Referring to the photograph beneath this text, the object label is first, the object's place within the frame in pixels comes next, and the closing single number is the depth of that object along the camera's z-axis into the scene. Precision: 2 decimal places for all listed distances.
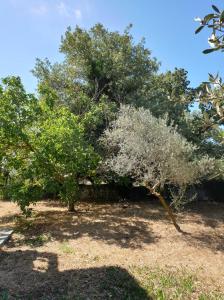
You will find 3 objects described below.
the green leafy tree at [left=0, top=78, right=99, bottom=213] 8.71
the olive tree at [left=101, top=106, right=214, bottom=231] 8.04
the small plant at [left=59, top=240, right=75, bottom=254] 6.62
